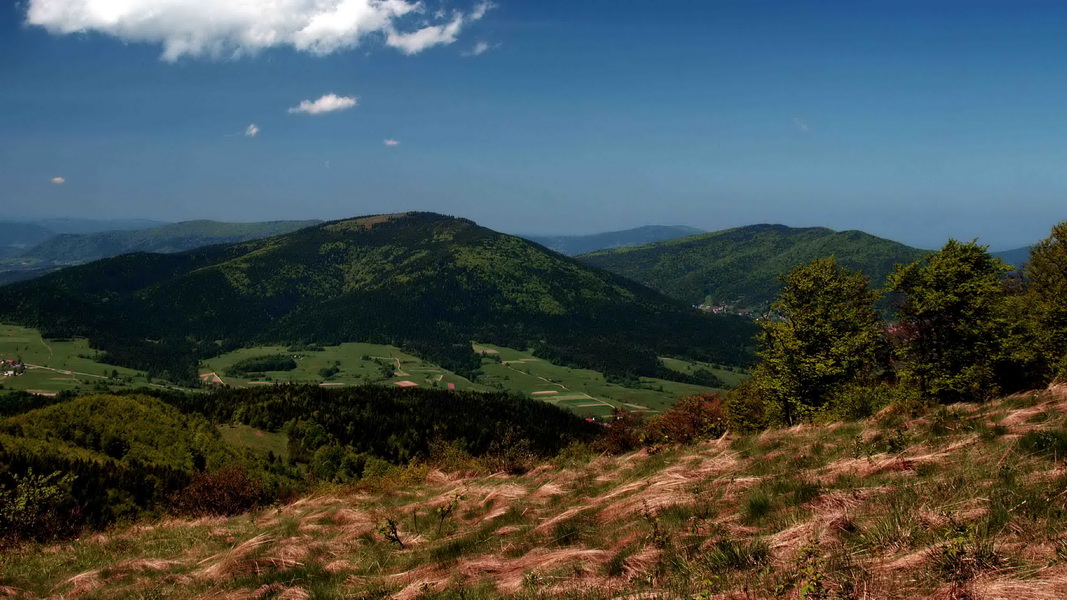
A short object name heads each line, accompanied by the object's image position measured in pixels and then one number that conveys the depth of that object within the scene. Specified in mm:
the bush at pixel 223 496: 24594
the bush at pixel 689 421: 25188
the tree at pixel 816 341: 32625
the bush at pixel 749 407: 37597
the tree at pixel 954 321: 29266
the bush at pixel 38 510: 19766
